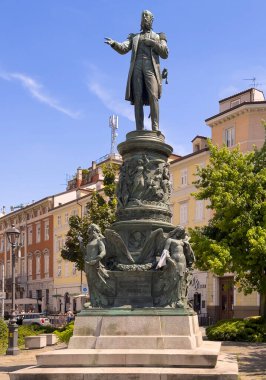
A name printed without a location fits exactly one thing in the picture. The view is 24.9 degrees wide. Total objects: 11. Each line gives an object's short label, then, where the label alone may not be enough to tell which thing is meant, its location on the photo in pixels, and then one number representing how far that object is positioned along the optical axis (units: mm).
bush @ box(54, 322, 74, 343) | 19450
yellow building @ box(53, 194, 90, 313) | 63438
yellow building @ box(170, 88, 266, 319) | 41656
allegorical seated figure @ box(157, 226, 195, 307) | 11578
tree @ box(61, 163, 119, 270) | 28781
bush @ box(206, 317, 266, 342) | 23906
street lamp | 22953
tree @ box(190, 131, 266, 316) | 25562
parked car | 40344
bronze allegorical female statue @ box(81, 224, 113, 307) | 11883
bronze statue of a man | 13562
